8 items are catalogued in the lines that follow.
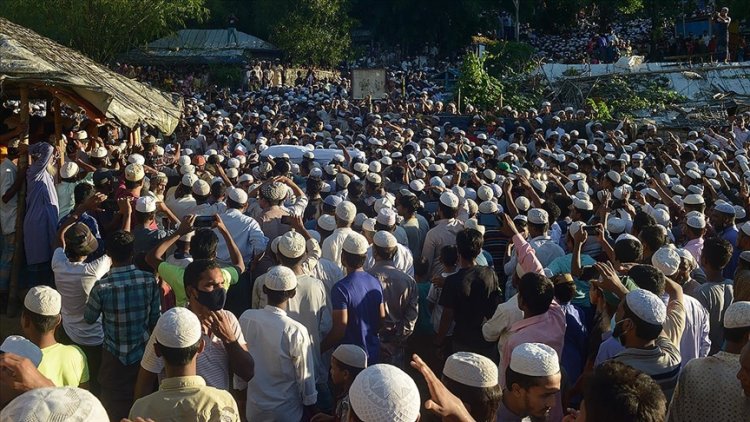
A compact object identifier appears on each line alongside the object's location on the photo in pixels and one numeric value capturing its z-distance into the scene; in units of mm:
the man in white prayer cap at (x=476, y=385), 3328
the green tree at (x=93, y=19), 25781
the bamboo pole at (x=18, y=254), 7496
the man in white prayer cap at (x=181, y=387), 3299
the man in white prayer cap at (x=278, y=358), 4355
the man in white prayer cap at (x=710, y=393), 3525
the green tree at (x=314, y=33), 33000
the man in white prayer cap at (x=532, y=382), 3451
